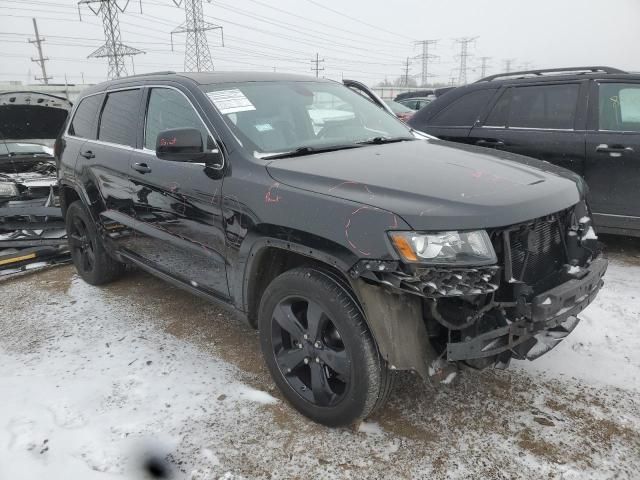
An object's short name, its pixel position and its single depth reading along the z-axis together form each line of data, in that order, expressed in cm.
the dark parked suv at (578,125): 448
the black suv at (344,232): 208
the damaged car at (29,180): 554
